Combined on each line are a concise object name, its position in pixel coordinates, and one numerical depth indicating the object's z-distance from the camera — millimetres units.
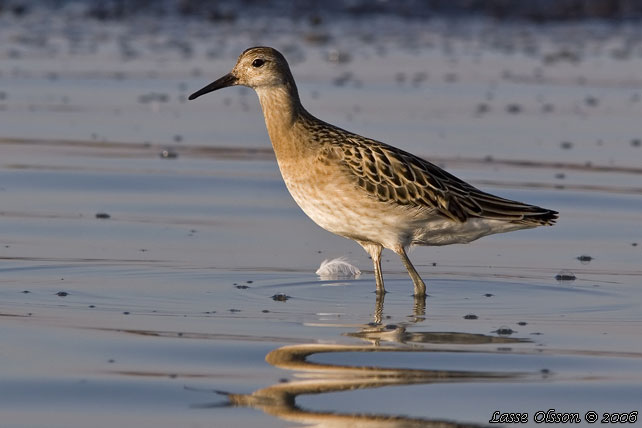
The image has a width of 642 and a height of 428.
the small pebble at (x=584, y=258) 10306
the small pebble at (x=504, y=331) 8100
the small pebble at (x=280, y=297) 8977
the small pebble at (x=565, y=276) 9711
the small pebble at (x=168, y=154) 13938
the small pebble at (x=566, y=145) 14789
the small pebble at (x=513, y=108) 16750
